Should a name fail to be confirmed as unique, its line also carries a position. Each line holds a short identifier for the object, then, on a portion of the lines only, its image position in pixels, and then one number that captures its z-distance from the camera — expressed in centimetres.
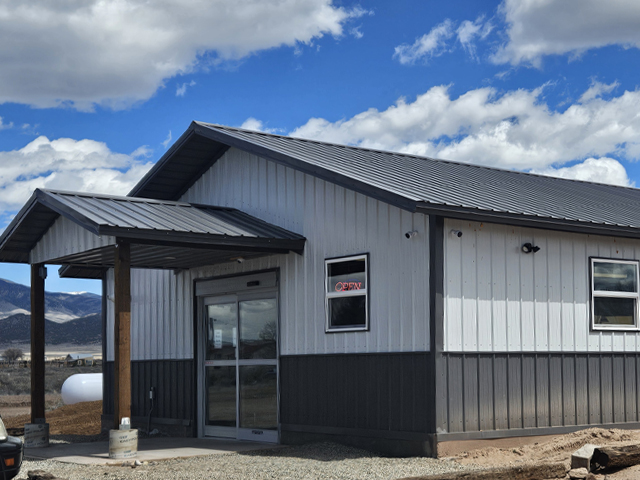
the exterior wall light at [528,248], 1197
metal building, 1123
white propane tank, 2506
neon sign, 1221
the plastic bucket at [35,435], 1396
